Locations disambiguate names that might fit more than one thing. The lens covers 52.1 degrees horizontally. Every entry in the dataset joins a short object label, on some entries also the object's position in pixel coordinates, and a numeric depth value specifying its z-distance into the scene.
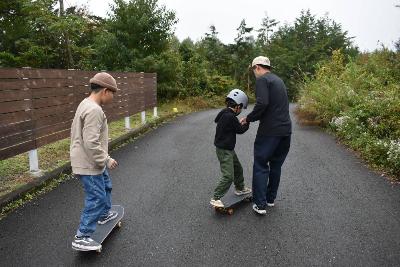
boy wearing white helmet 5.31
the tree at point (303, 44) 42.38
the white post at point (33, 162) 7.10
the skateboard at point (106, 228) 4.43
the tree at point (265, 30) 50.44
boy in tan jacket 3.94
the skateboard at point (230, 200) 5.46
